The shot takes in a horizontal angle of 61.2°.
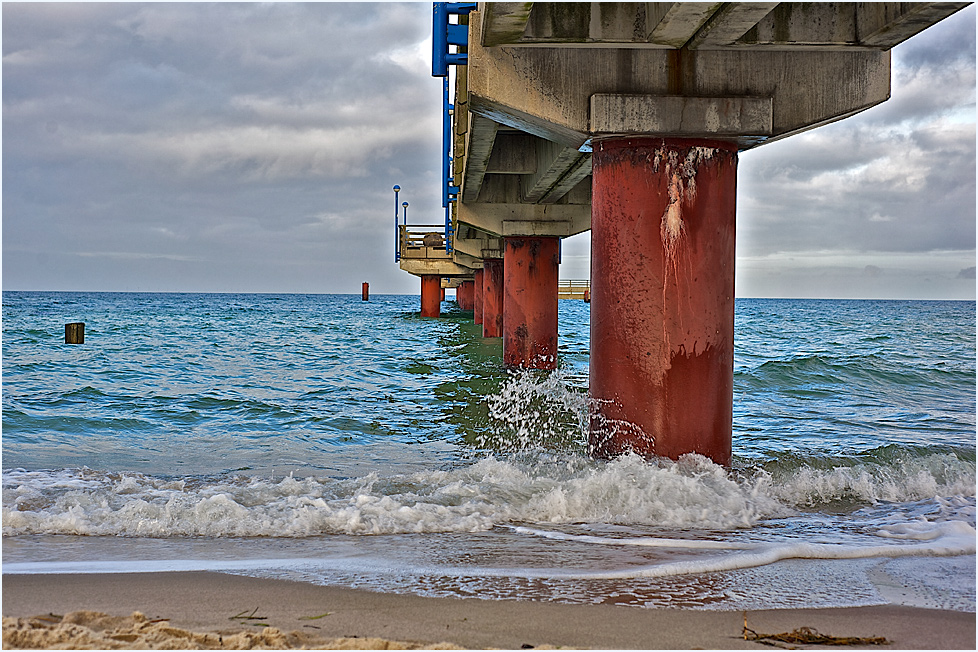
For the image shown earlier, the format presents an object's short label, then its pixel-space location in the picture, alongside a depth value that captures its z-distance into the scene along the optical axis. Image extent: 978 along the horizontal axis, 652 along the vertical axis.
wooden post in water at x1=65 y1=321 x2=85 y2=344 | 25.89
